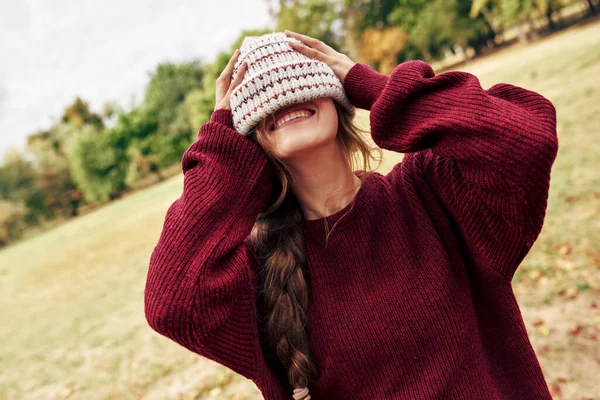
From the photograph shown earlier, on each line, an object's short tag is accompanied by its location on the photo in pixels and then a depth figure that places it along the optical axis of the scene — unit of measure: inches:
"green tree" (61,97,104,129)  2185.0
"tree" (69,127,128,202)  1523.1
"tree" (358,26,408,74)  1380.4
